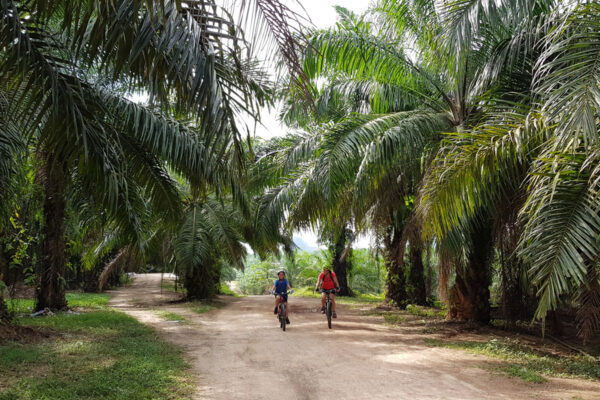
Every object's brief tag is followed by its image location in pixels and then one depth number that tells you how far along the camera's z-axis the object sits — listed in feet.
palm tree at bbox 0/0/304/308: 11.71
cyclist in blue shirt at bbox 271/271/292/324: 37.65
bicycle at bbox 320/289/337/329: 37.29
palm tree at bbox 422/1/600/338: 15.76
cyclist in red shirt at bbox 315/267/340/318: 38.45
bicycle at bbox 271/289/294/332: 36.22
